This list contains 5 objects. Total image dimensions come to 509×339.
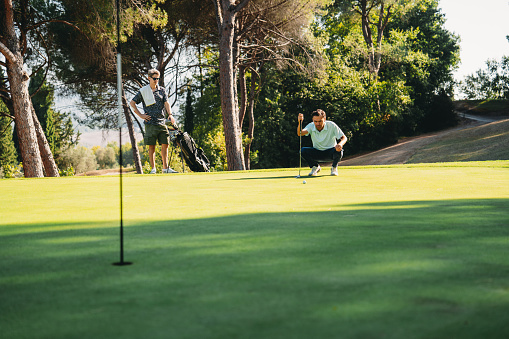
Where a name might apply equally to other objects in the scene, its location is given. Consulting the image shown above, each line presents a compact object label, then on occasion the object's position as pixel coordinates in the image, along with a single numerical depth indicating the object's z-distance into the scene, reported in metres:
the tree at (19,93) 17.36
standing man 11.39
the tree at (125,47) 19.50
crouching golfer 10.41
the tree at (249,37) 19.42
